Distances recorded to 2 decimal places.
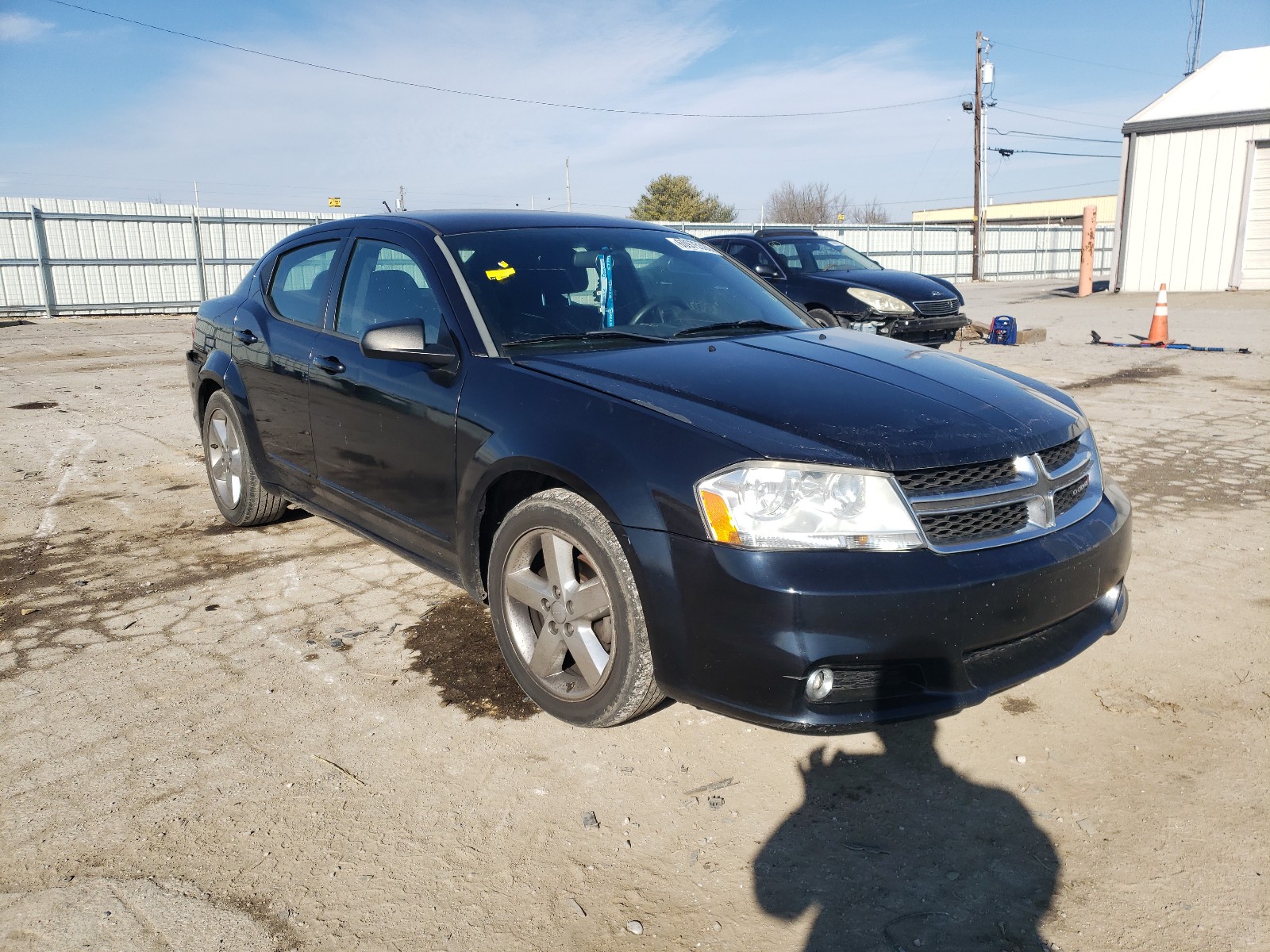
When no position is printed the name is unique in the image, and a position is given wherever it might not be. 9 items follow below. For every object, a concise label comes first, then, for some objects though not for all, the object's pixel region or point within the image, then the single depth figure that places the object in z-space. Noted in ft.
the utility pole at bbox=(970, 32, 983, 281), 111.96
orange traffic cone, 42.19
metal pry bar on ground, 40.01
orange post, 76.84
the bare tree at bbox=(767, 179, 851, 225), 226.17
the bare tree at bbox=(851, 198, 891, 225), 245.04
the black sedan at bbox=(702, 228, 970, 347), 37.60
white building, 70.03
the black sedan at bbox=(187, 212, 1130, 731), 8.10
